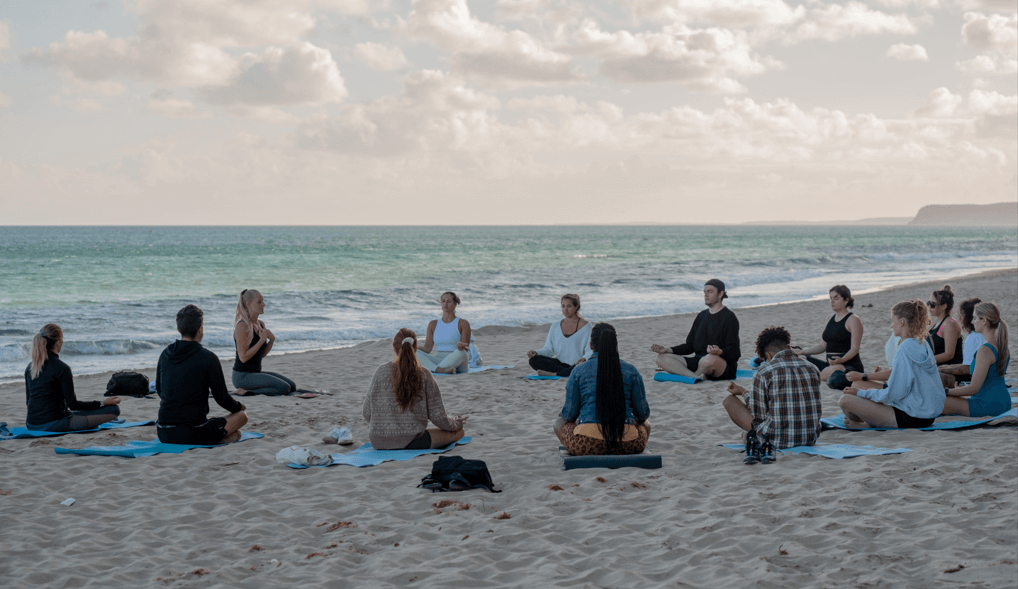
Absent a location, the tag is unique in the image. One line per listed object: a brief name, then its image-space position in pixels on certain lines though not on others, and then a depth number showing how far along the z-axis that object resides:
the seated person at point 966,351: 7.36
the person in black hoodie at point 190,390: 6.46
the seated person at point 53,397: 6.98
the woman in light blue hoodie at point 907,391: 6.41
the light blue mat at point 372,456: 6.22
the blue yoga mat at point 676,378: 9.88
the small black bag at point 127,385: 9.40
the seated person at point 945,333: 8.05
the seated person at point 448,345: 10.96
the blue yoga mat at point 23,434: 7.12
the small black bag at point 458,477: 5.45
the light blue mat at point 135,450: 6.51
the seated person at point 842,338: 8.79
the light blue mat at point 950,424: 6.66
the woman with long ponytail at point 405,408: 6.25
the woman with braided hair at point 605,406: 5.72
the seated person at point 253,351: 8.81
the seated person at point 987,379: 6.70
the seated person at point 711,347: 9.51
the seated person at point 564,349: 10.30
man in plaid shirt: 5.83
